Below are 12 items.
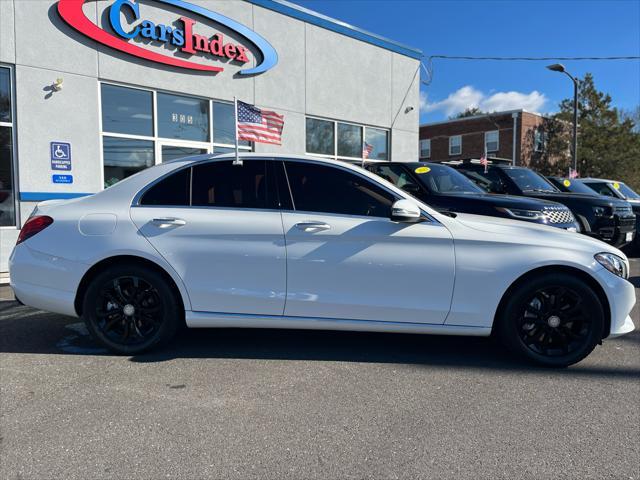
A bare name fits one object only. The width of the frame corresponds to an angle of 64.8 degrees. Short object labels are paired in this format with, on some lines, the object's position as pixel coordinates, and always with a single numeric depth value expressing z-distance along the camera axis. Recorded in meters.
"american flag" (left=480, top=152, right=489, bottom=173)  9.34
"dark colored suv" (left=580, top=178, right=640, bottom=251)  12.92
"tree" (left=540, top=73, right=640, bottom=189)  32.12
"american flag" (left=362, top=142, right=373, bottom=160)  9.01
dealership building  8.36
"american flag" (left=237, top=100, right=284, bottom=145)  6.11
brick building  32.88
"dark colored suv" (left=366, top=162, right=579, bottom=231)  6.70
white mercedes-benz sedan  3.97
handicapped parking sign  8.65
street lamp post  20.12
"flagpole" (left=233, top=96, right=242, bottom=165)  4.32
